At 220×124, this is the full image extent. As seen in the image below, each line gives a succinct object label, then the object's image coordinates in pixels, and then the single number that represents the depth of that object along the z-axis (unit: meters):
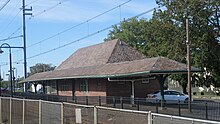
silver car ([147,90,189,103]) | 38.88
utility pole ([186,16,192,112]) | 28.07
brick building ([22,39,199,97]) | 30.36
